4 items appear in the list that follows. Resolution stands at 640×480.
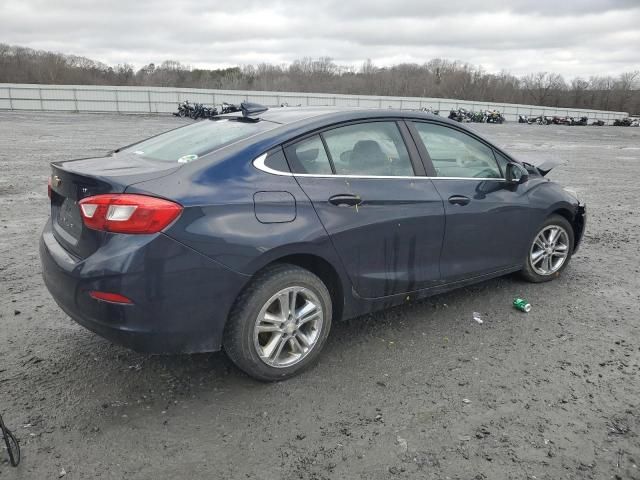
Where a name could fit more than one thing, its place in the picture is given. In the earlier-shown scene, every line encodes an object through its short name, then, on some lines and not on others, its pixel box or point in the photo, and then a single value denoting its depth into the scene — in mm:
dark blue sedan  2820
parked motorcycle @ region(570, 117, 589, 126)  57041
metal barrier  40500
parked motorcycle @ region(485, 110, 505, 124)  48219
